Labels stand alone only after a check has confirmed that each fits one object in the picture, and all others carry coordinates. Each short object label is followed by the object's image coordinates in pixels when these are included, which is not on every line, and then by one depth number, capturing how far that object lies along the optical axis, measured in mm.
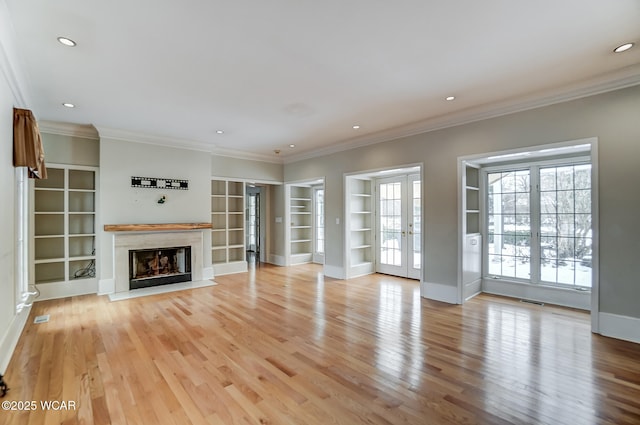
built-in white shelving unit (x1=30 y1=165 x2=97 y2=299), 4887
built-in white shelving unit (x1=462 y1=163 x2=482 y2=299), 4570
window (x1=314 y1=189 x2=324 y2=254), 8109
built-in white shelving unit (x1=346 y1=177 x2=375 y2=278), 6320
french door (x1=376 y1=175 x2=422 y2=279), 6027
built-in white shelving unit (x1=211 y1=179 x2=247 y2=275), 6801
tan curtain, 3045
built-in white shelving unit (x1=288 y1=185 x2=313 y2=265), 7926
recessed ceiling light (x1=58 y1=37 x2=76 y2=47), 2535
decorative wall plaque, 5414
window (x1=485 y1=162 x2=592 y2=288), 4258
